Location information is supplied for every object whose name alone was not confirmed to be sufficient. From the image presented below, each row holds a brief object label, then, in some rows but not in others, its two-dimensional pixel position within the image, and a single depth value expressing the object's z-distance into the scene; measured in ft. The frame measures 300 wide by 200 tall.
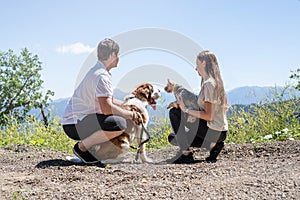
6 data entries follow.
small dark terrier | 13.96
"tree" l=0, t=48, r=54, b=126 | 43.37
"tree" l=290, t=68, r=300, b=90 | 41.13
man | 13.32
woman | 13.41
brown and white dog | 14.39
